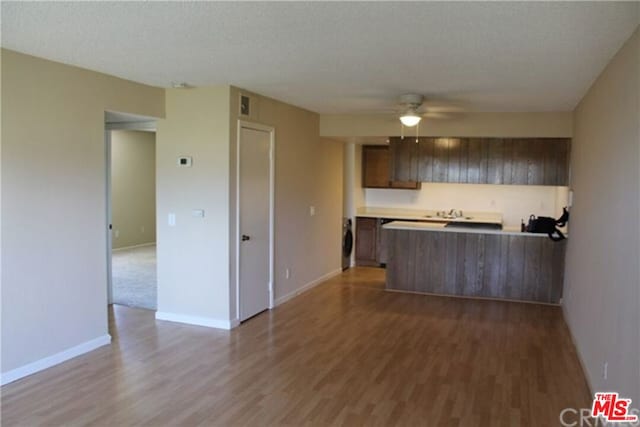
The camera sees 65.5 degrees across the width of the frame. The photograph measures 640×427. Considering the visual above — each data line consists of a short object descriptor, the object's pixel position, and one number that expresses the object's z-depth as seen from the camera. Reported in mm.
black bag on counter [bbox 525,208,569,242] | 6117
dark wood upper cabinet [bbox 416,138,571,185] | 6566
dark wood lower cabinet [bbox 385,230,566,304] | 6215
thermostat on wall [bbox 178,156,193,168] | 4991
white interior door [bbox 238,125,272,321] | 5125
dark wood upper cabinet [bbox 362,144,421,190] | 8531
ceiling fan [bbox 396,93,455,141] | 5012
